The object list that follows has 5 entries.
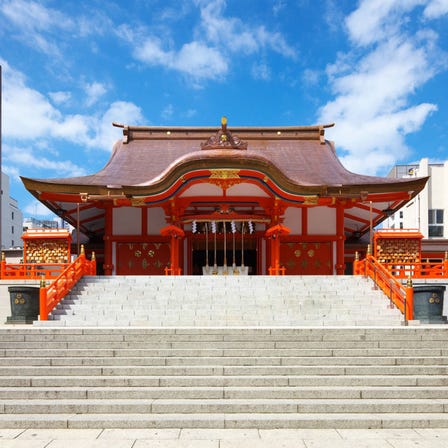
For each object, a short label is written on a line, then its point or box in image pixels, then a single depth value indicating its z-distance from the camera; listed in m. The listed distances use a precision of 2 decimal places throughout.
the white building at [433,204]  41.97
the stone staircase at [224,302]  10.33
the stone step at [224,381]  7.31
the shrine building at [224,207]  15.09
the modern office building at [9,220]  49.47
